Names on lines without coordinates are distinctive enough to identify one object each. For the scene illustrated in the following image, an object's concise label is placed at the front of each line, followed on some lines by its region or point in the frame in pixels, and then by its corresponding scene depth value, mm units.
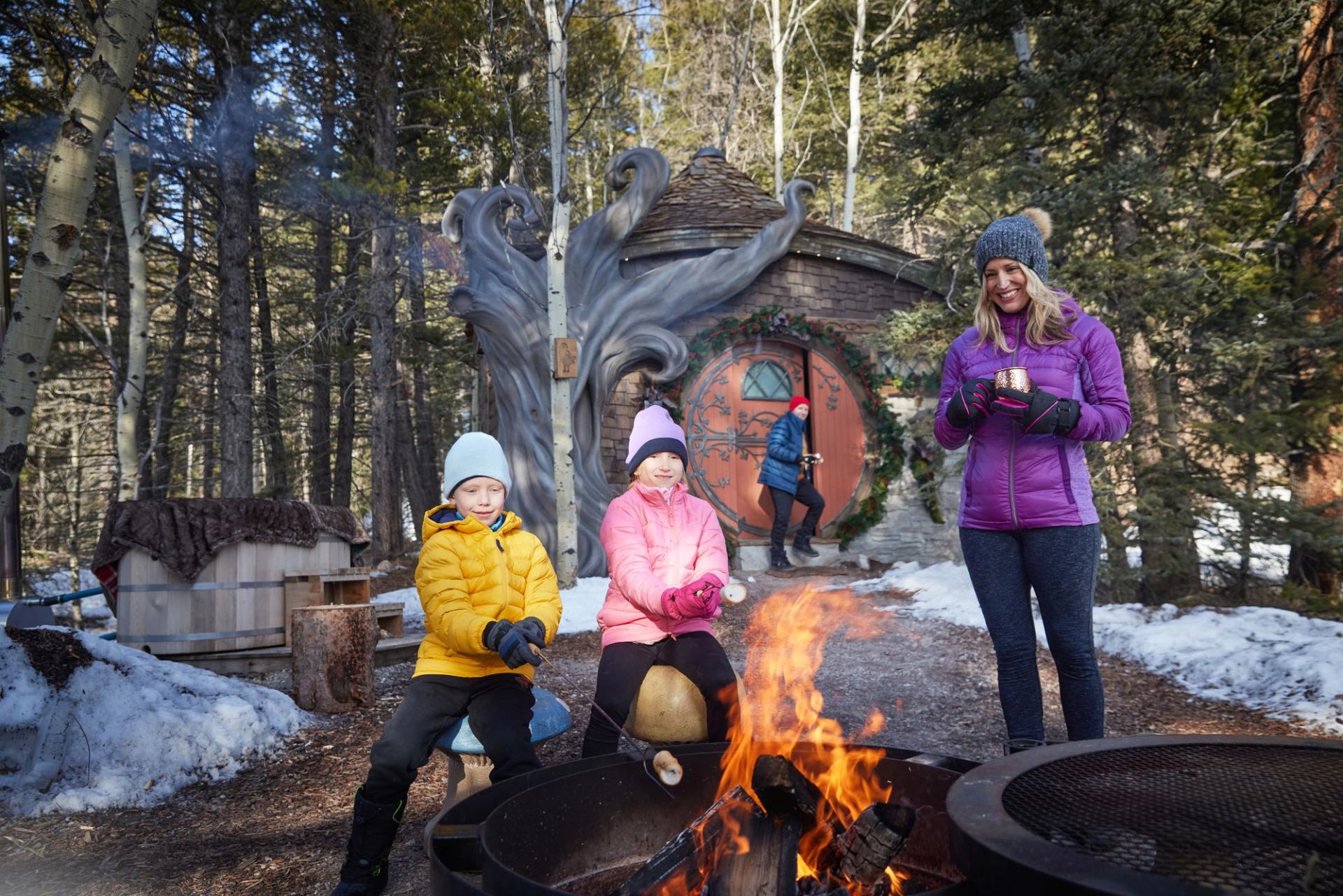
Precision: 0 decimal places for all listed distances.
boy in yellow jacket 2863
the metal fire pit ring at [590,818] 2146
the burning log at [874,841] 2053
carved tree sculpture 10984
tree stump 5422
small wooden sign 9961
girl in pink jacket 3242
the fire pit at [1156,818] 1417
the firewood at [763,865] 2174
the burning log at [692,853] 2027
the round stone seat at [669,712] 3248
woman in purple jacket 3049
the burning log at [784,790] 2143
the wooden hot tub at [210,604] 6098
